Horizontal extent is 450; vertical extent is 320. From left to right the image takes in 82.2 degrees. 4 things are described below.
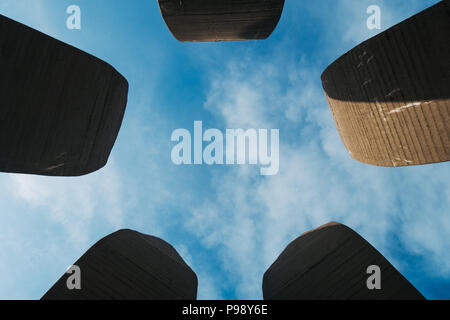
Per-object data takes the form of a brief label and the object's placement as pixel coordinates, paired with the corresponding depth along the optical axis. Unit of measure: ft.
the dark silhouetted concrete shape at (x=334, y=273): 13.87
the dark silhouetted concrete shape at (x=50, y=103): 13.10
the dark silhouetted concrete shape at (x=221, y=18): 18.44
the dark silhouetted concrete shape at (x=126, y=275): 14.84
